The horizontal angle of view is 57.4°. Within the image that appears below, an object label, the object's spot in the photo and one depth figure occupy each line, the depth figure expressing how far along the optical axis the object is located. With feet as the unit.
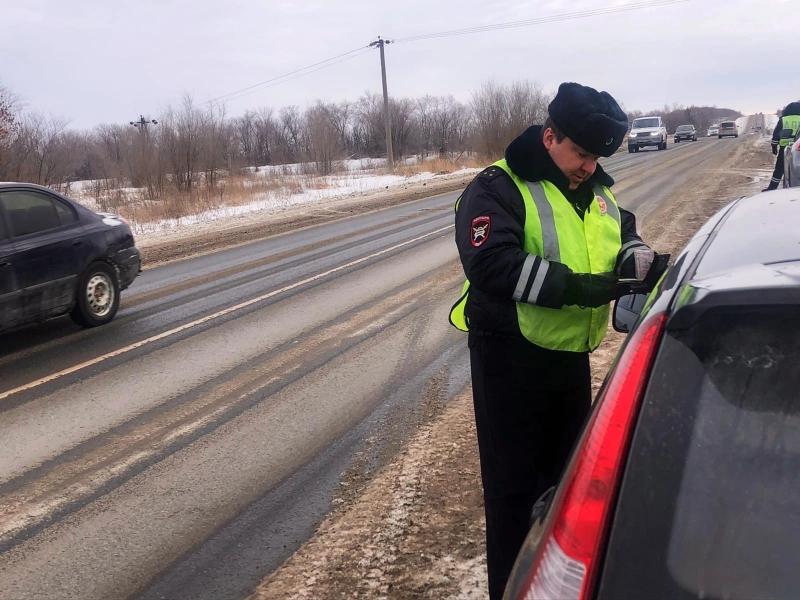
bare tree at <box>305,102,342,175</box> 170.40
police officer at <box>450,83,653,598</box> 7.80
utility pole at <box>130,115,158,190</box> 98.13
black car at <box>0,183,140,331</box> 22.81
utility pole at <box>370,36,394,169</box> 135.03
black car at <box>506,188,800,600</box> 3.94
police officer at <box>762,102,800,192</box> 40.91
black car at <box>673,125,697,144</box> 196.85
